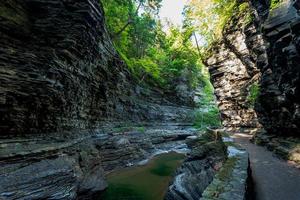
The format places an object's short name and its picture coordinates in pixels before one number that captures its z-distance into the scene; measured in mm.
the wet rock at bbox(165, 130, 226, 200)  7777
